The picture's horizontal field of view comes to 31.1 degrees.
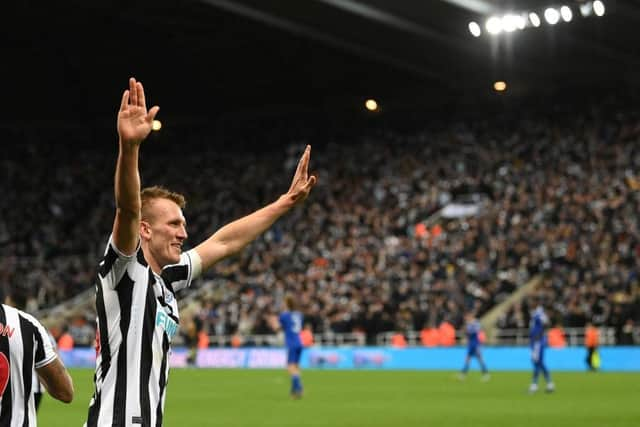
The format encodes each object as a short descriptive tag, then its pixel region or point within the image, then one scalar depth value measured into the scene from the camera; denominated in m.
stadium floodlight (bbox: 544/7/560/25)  32.94
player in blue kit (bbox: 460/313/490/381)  29.73
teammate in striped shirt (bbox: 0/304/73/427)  5.37
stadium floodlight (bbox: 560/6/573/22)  32.62
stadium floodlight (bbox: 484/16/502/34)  32.00
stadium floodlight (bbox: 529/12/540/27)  32.88
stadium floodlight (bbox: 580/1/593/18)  32.62
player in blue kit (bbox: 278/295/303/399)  23.24
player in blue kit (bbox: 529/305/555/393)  24.36
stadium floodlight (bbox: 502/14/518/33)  32.00
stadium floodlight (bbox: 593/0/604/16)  32.09
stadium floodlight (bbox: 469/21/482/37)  31.78
